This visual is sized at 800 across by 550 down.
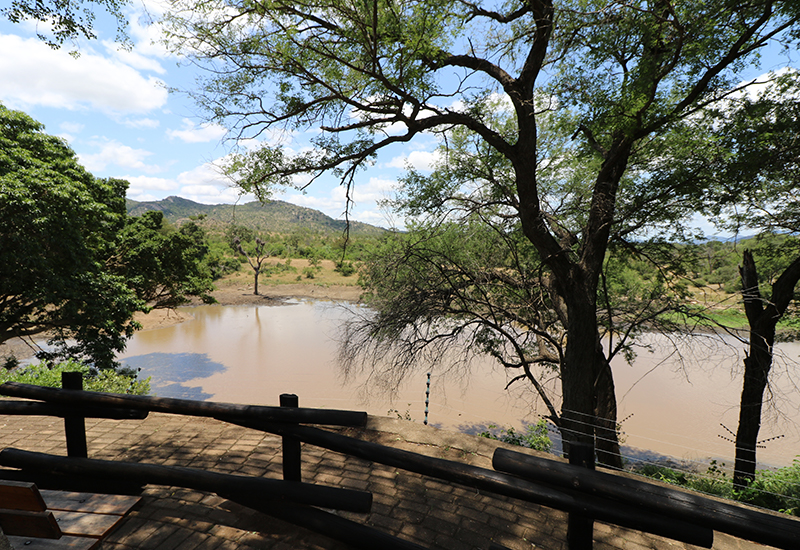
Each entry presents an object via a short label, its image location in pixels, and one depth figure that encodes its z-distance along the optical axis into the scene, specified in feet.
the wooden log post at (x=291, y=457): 7.70
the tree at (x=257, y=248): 97.29
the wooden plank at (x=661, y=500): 4.94
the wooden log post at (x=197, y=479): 7.32
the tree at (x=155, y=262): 38.06
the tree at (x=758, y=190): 17.30
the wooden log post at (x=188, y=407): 7.18
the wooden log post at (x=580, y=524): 6.20
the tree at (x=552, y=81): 15.78
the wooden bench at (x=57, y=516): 5.28
